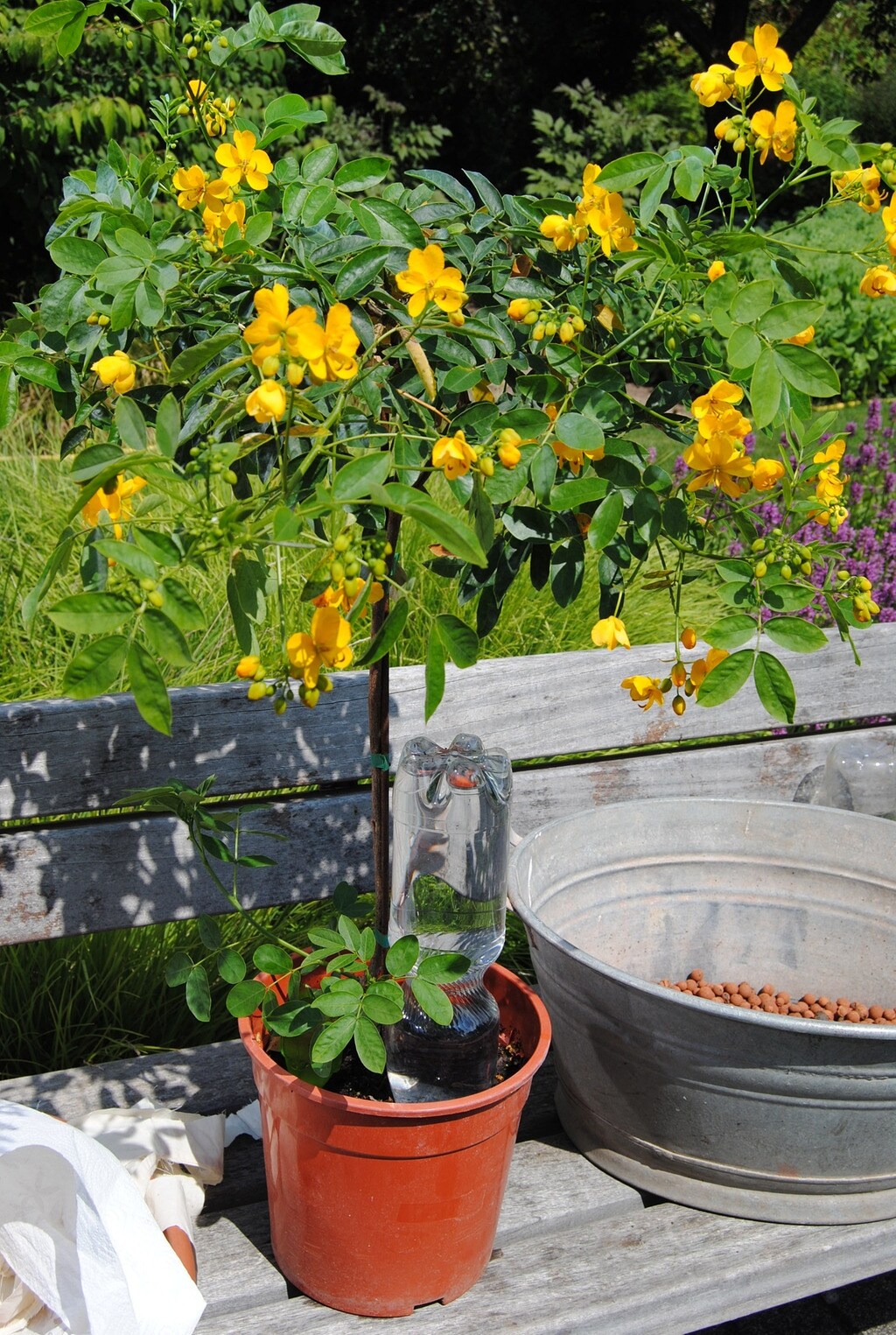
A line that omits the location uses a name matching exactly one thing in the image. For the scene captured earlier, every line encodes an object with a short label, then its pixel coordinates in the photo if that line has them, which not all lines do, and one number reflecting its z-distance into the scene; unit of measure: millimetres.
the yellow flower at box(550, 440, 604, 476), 976
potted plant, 773
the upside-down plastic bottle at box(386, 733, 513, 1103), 1154
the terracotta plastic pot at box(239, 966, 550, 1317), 1069
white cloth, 1021
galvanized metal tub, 1140
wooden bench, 1182
